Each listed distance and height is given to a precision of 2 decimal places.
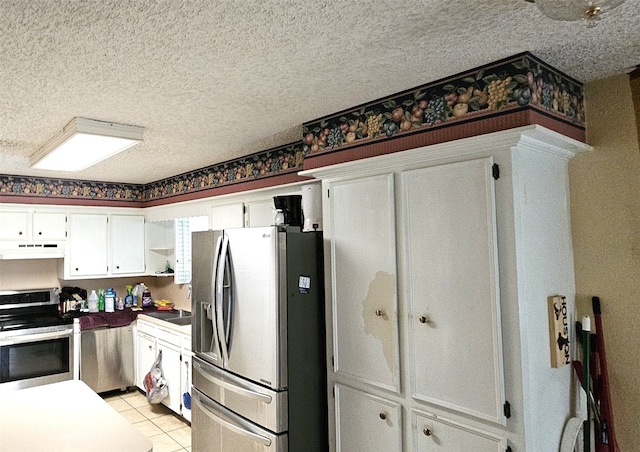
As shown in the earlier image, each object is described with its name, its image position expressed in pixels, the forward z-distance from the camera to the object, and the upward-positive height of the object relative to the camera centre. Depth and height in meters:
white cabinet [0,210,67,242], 4.34 +0.28
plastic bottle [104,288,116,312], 5.02 -0.57
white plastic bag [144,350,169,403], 4.15 -1.27
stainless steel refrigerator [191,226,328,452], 2.38 -0.53
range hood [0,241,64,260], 4.28 +0.03
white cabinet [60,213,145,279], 4.72 +0.06
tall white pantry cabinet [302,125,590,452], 1.78 -0.24
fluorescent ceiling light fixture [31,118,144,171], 2.51 +0.67
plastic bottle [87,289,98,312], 4.92 -0.55
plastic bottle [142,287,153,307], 5.20 -0.57
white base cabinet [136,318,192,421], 3.91 -1.02
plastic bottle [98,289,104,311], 5.05 -0.57
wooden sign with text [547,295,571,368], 1.91 -0.40
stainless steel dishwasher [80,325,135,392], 4.51 -1.11
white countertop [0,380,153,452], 1.68 -0.73
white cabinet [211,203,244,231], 3.64 +0.27
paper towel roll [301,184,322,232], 2.73 +0.25
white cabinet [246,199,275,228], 3.40 +0.27
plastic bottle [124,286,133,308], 5.23 -0.59
